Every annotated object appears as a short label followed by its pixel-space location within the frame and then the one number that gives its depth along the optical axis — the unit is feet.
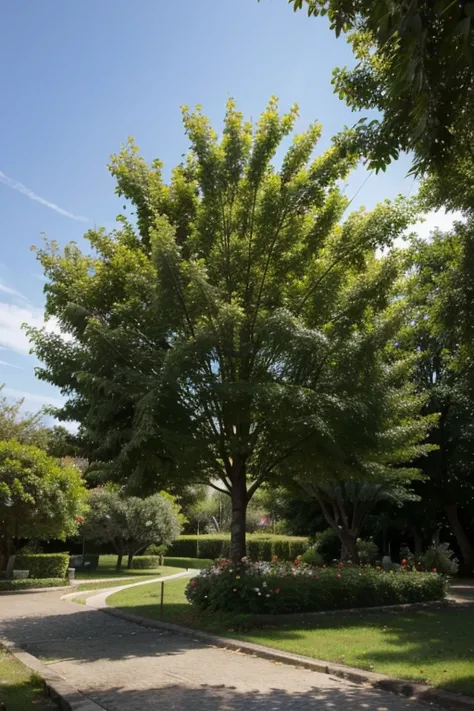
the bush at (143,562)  113.39
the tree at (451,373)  36.83
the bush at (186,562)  119.90
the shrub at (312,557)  92.58
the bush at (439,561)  67.15
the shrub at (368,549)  85.34
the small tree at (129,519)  98.43
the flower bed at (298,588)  39.91
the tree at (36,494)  69.46
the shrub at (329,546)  95.30
